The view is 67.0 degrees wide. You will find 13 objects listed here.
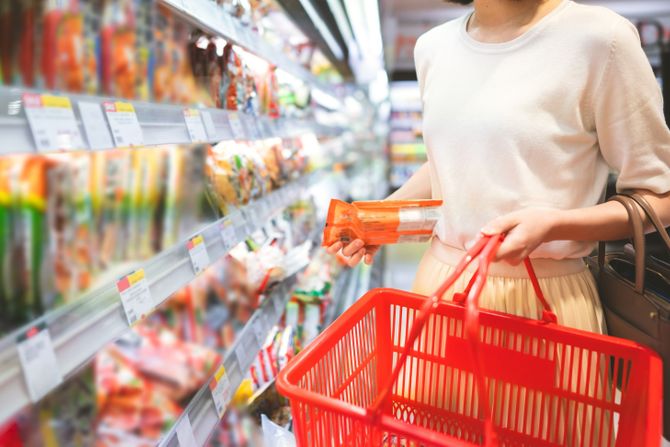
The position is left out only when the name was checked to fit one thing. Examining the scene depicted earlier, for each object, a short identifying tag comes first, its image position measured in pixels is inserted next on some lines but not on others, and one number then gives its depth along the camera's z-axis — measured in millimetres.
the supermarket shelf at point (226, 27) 1159
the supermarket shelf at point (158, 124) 611
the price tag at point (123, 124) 826
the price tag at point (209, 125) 1280
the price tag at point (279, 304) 1760
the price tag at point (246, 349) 1408
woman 883
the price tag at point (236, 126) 1493
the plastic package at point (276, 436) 1130
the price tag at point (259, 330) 1547
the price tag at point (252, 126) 1637
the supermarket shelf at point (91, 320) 604
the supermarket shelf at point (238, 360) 1097
